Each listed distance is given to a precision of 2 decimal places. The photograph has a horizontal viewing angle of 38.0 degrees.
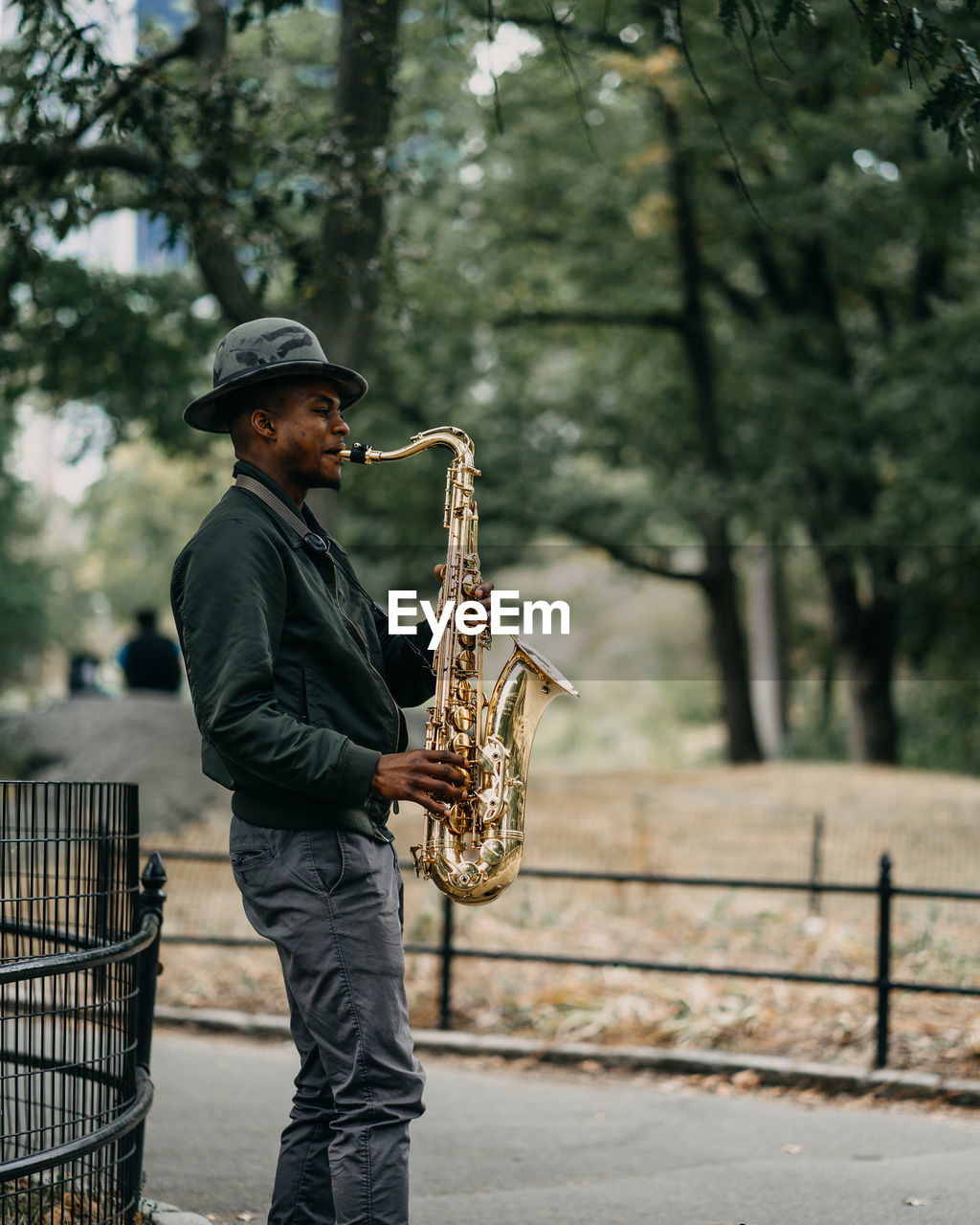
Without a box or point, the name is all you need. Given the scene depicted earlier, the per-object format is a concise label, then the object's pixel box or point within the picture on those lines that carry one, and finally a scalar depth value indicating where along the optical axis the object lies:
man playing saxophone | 3.22
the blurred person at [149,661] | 16.09
